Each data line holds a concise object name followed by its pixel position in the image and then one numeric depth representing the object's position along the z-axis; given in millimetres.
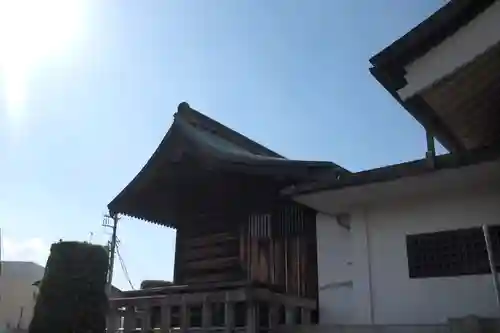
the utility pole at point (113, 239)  28639
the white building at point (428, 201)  5102
